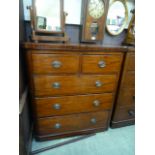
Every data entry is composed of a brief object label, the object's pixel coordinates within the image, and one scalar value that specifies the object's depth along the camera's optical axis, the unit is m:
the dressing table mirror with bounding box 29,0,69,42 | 1.12
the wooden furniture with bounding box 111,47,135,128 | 1.31
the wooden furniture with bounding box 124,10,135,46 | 1.41
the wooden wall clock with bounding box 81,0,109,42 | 1.26
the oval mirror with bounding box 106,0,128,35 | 1.45
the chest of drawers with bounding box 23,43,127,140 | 1.06
